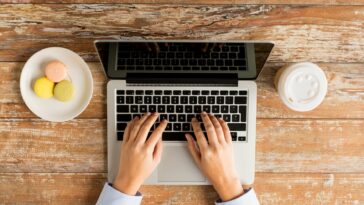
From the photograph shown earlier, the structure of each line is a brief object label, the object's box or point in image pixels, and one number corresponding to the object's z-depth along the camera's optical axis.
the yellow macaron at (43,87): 0.97
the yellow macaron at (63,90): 0.97
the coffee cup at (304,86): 0.94
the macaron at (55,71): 0.96
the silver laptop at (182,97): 0.93
